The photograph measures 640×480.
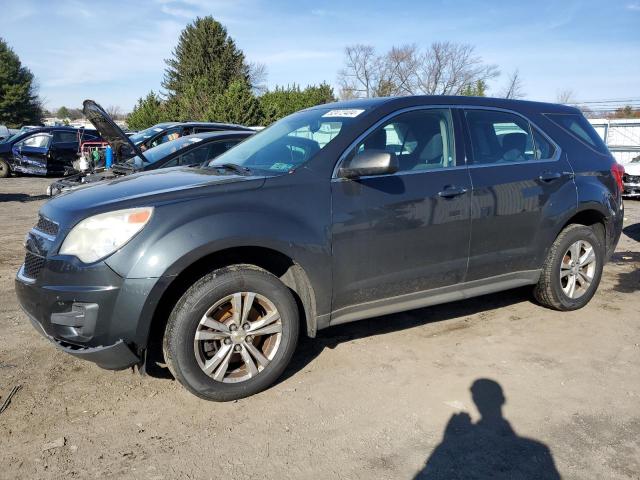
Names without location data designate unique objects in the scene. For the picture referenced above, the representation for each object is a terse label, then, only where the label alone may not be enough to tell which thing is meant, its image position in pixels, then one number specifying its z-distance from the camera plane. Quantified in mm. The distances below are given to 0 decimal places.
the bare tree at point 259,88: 66125
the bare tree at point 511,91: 44812
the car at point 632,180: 13828
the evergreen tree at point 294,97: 44969
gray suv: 2979
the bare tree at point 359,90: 60406
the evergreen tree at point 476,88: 47062
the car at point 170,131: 12297
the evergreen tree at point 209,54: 50656
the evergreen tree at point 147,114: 42094
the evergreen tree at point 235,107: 35594
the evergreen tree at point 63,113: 105544
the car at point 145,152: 7211
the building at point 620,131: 23828
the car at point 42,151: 17094
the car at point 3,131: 28945
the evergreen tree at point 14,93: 58531
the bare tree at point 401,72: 56969
